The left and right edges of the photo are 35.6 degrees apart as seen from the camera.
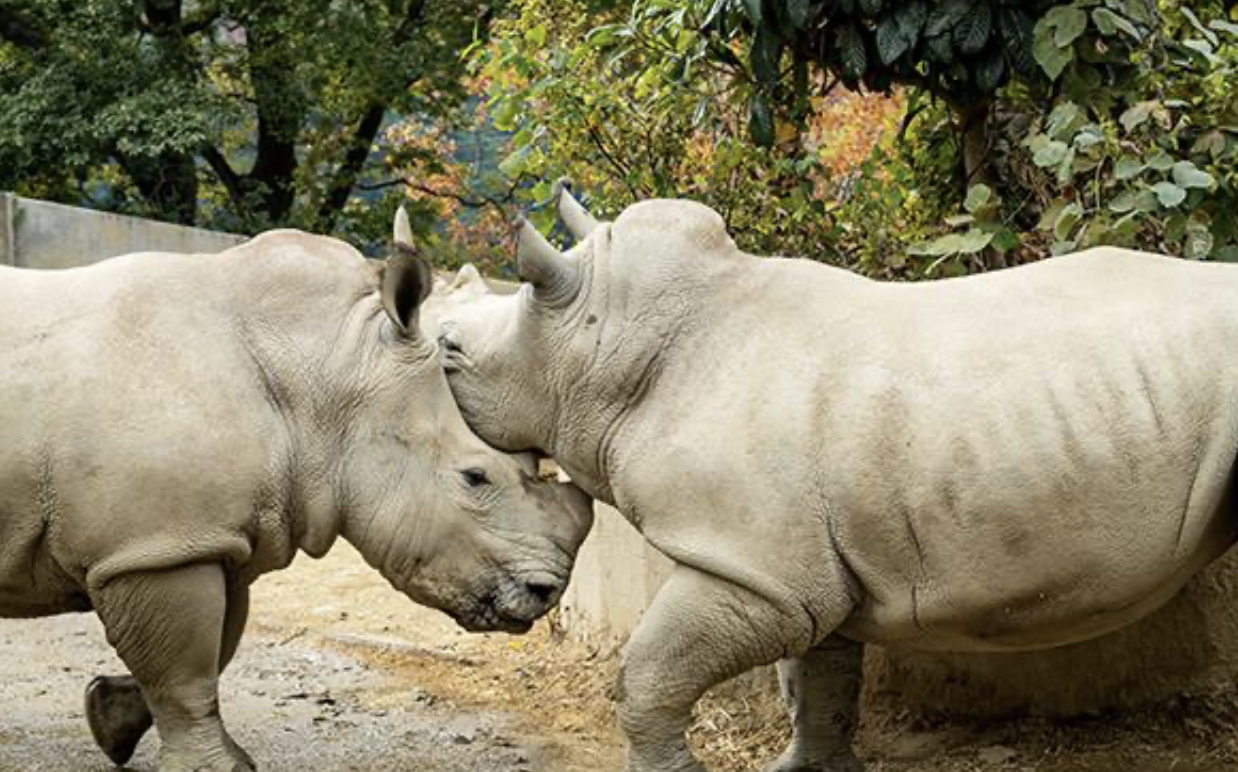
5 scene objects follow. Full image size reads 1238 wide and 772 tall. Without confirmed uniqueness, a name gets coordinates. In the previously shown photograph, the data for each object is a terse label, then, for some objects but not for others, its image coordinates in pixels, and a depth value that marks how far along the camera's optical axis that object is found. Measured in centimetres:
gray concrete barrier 1161
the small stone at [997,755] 561
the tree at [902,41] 607
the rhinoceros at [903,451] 449
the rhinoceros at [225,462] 514
